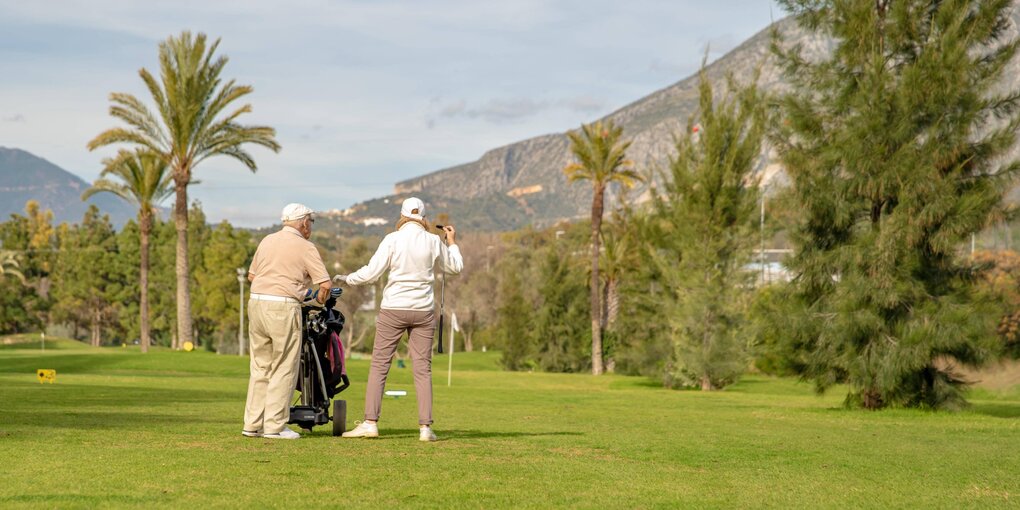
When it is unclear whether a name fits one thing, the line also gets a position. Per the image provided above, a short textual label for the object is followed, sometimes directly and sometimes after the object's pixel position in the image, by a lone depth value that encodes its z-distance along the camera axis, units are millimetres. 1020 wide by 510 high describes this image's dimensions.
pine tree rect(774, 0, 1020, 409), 22812
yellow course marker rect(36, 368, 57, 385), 23491
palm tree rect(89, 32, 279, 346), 47906
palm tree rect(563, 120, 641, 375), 57781
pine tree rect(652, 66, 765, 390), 37094
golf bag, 11602
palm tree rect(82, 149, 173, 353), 60022
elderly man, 11156
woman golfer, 11648
